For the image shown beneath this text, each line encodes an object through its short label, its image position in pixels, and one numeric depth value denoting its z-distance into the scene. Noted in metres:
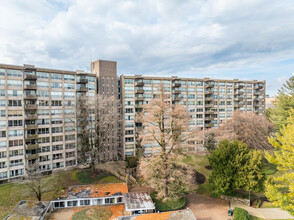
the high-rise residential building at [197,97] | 55.12
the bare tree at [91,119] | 41.66
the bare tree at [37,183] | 32.21
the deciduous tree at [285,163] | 16.75
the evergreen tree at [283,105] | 45.09
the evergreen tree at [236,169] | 27.69
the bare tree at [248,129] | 42.06
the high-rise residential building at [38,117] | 39.72
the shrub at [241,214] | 24.34
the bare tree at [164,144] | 26.33
